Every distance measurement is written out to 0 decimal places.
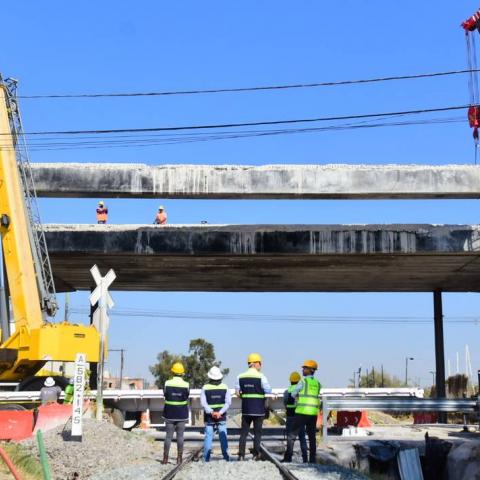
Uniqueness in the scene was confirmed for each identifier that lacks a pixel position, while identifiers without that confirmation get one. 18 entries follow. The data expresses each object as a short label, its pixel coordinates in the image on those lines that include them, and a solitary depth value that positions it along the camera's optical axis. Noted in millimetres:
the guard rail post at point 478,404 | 19844
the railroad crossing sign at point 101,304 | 17031
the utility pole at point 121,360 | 86425
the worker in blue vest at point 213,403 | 13898
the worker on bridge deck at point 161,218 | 29031
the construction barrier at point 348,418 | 24702
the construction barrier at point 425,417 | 32750
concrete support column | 33375
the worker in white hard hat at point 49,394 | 20233
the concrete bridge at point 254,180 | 28141
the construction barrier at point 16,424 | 17703
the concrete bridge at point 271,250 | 26078
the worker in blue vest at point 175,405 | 14305
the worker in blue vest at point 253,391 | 13680
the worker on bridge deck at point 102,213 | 30039
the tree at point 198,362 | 78875
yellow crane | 21047
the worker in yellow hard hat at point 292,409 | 14773
